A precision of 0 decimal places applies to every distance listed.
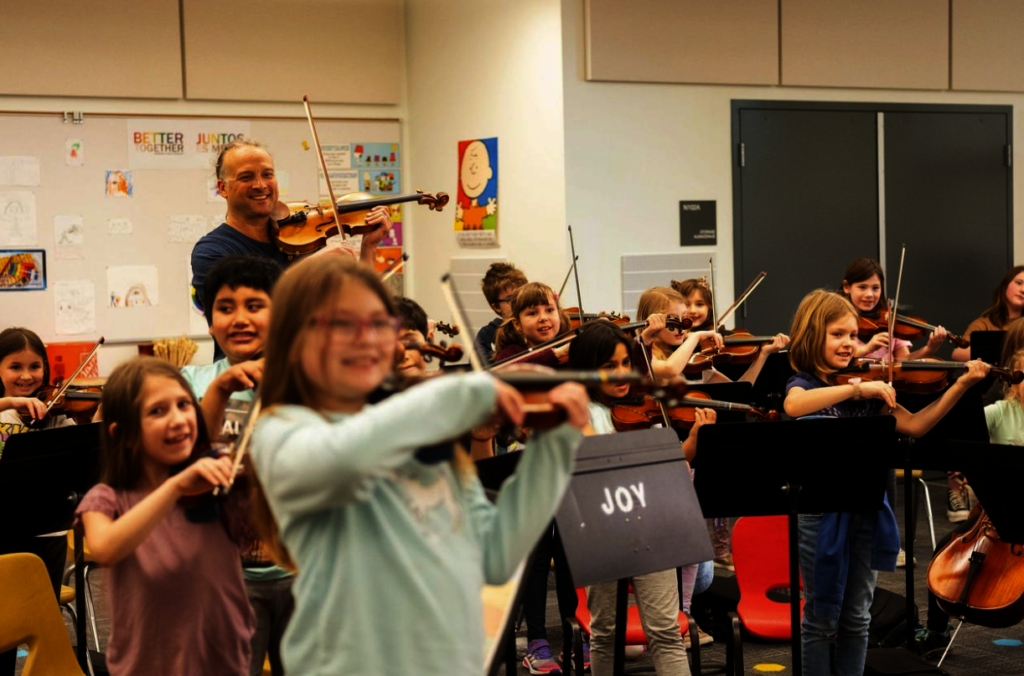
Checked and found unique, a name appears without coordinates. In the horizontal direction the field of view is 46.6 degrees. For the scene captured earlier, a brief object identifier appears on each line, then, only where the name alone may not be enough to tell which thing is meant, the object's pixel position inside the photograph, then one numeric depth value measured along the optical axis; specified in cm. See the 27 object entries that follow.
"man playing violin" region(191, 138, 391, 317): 321
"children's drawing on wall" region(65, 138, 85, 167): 641
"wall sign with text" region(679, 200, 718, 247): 643
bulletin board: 634
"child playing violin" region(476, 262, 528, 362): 524
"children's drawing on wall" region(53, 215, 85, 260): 642
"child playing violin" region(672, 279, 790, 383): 526
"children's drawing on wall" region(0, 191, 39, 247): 629
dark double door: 664
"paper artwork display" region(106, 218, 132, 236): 652
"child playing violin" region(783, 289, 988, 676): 333
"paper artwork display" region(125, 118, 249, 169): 657
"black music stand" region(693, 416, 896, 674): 300
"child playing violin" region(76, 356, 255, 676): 222
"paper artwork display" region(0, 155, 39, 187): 628
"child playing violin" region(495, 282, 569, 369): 421
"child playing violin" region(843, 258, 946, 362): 542
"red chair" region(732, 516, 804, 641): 386
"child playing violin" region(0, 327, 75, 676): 371
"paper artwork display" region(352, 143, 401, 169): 715
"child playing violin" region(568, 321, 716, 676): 311
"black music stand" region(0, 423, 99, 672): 312
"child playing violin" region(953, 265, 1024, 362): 609
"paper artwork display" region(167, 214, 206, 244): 665
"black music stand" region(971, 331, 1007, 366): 500
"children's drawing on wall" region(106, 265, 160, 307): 654
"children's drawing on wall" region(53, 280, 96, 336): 643
